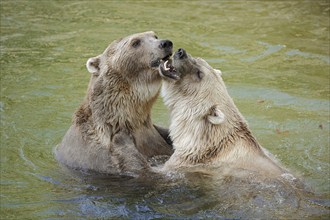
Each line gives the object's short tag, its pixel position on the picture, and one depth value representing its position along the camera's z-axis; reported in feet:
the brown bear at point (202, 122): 56.81
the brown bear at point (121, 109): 59.26
